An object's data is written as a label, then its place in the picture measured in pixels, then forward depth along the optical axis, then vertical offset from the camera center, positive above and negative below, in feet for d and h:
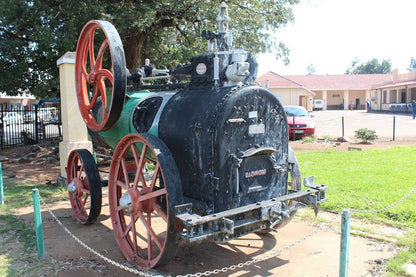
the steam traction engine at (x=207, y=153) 11.75 -1.16
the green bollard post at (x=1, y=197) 22.43 -4.53
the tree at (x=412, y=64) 284.20 +39.57
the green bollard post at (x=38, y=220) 14.29 -3.76
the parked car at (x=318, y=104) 156.46 +5.47
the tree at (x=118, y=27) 31.58 +8.69
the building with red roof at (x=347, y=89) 137.28 +10.85
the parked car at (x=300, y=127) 52.65 -1.35
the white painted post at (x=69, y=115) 26.37 +0.39
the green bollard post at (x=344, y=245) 10.39 -3.60
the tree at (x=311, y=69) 335.47 +42.99
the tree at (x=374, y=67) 288.71 +38.34
